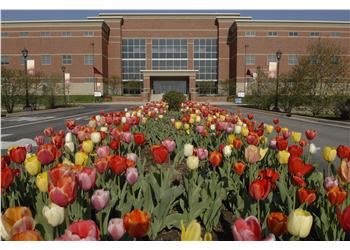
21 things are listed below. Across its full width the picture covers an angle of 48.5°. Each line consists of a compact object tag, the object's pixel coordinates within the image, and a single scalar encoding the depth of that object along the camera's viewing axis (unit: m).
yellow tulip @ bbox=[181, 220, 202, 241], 1.51
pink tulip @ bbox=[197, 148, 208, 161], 3.93
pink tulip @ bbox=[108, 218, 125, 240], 1.79
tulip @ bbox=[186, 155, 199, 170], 3.55
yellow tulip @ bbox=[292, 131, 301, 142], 5.03
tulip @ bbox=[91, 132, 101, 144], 4.68
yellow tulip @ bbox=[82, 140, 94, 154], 3.92
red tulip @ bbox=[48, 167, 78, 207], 2.13
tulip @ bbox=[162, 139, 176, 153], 4.14
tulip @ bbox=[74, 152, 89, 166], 3.35
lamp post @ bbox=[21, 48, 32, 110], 30.91
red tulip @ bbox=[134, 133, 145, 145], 4.54
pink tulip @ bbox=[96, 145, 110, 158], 3.64
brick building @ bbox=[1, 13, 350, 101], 73.75
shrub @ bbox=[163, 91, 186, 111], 21.75
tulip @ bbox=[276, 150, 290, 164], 3.82
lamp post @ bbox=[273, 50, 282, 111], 32.79
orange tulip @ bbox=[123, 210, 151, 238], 1.79
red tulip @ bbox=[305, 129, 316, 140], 5.05
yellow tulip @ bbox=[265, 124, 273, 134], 6.11
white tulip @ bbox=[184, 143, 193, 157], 3.93
